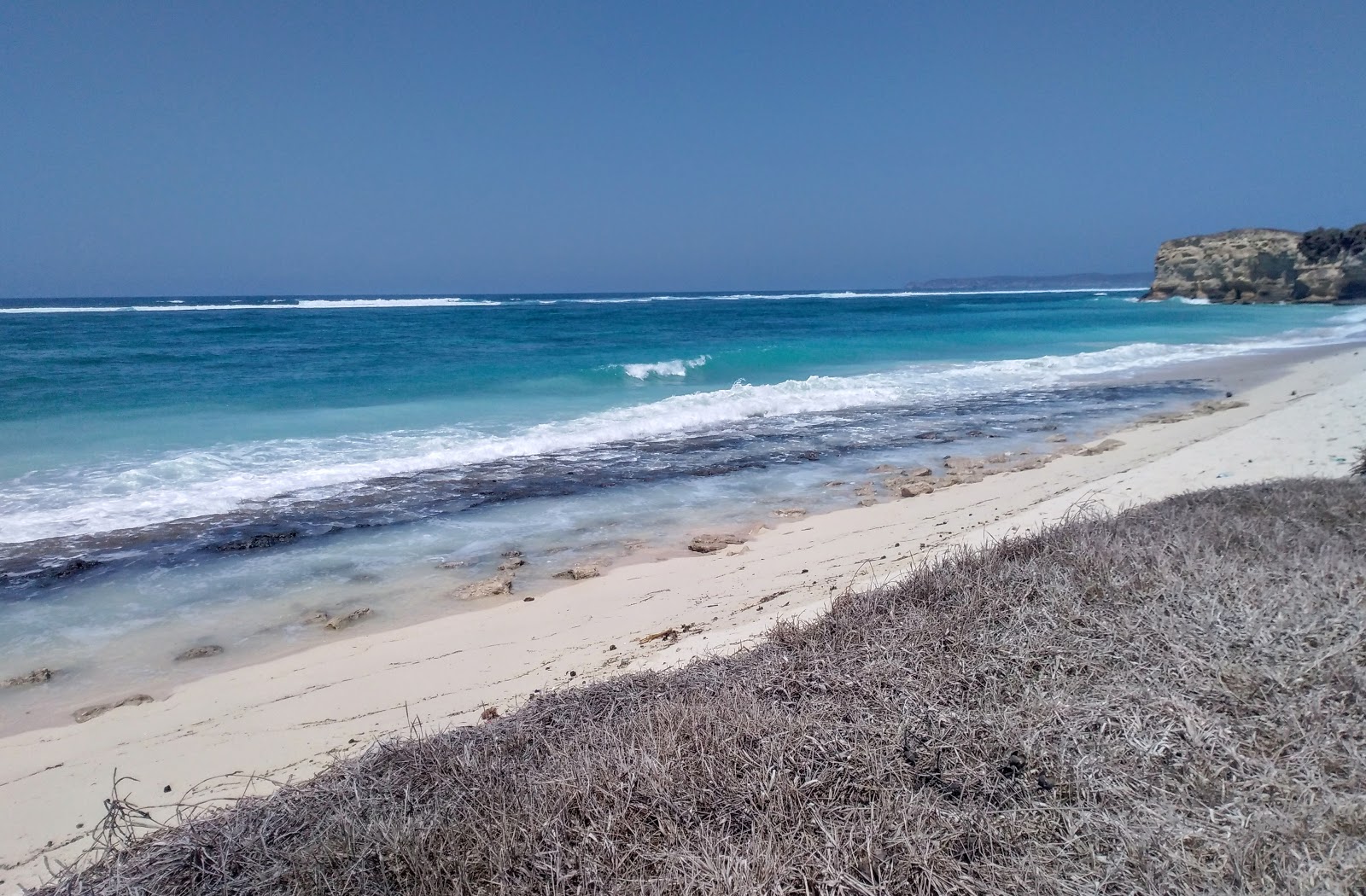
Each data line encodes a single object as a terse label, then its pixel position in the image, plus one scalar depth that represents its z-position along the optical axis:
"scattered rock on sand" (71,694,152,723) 5.01
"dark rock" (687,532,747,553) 7.91
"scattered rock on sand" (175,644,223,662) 5.82
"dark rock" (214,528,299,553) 8.15
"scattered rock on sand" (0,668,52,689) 5.47
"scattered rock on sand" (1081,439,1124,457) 11.46
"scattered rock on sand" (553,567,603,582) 7.20
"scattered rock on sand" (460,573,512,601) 6.84
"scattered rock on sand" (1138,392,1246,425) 14.41
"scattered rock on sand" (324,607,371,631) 6.29
